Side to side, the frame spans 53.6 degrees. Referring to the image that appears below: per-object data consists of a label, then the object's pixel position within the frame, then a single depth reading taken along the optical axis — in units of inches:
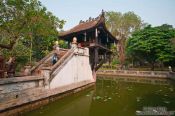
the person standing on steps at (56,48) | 593.0
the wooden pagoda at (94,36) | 689.8
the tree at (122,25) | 1485.0
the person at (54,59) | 503.8
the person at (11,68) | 373.0
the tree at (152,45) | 1102.4
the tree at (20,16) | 365.4
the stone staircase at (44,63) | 487.6
